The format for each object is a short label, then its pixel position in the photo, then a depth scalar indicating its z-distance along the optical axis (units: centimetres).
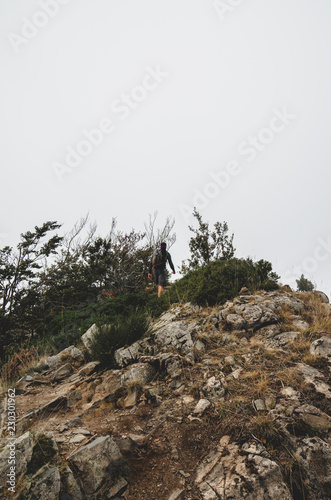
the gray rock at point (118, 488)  230
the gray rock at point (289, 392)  317
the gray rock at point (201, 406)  329
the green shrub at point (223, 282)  688
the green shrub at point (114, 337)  526
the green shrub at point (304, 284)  1260
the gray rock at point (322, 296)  637
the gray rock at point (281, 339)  451
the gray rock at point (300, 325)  486
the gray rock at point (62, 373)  547
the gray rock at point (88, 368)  512
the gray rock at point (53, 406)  369
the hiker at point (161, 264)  997
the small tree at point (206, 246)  1462
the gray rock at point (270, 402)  304
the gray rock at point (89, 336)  614
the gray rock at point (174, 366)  424
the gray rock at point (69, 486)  220
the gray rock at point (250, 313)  530
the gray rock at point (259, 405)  304
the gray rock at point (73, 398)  407
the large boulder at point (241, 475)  220
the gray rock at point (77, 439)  286
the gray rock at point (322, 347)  389
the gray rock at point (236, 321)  530
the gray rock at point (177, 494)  227
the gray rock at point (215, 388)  354
